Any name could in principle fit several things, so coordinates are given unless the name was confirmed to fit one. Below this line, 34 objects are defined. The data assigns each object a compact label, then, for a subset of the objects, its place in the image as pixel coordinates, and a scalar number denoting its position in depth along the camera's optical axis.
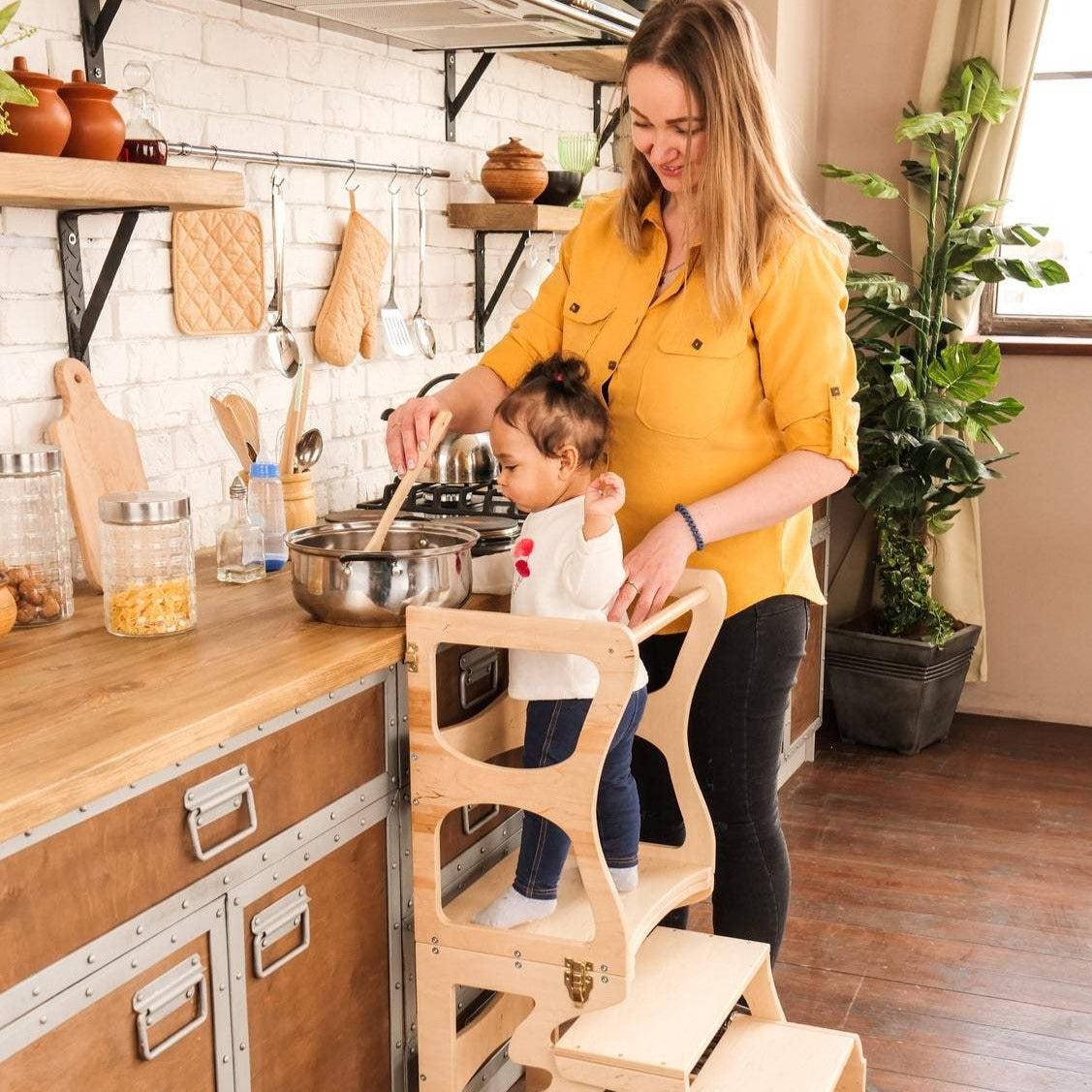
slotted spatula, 2.79
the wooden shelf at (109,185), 1.65
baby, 1.81
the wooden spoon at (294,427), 2.39
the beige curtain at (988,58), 4.05
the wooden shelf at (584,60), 3.15
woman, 1.90
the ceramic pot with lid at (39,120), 1.67
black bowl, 3.12
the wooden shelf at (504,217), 2.96
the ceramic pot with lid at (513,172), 2.97
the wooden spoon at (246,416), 2.35
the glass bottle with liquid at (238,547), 2.09
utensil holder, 2.36
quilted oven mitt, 2.63
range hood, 2.42
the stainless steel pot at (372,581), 1.78
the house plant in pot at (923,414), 3.94
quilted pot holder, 2.28
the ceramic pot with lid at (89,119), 1.76
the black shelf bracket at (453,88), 2.95
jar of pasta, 1.75
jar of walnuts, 1.81
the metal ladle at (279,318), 2.46
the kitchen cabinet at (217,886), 1.30
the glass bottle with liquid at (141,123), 1.89
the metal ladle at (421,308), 2.88
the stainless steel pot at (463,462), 2.64
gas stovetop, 2.45
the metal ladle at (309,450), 2.50
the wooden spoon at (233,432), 2.33
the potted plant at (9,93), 1.57
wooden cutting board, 1.99
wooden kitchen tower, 1.70
